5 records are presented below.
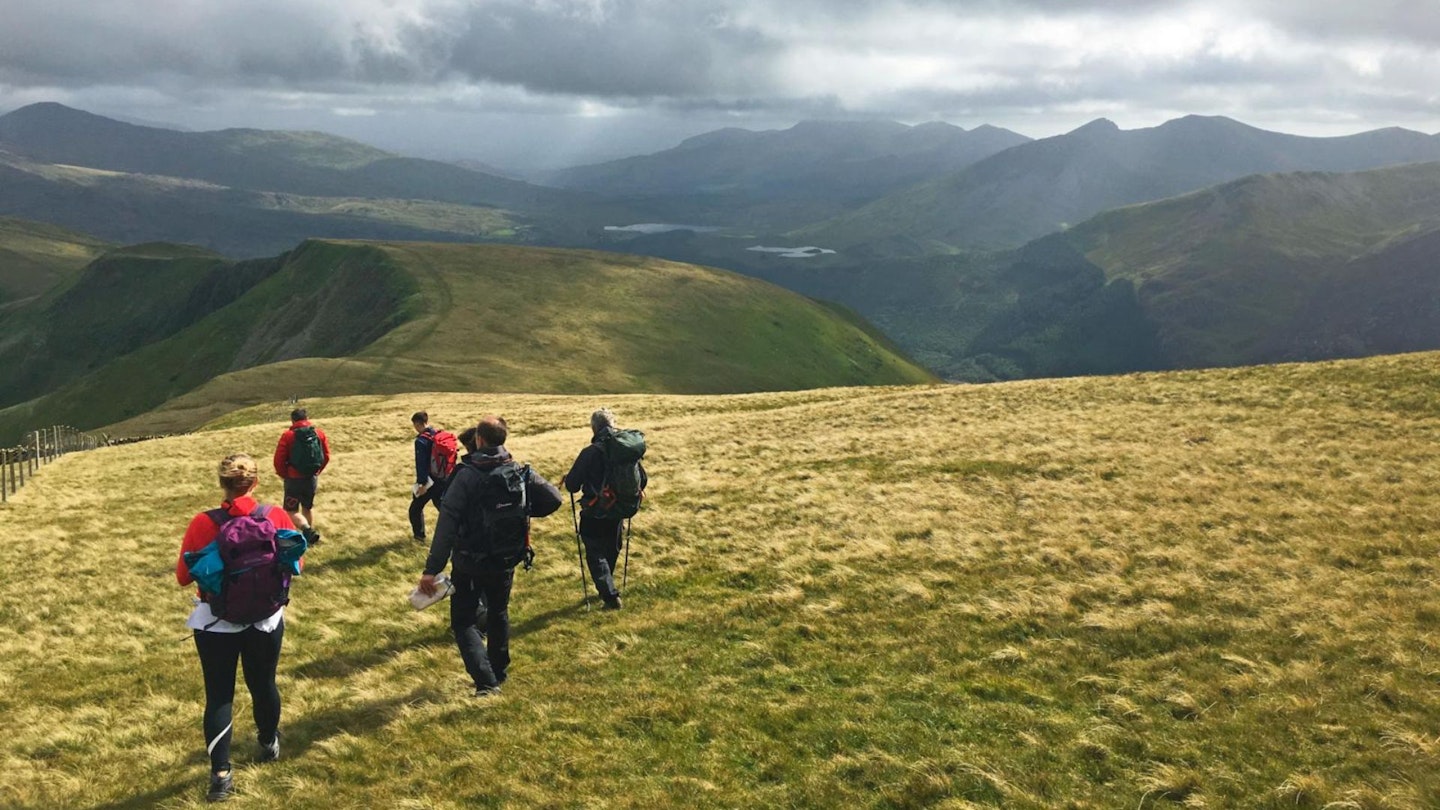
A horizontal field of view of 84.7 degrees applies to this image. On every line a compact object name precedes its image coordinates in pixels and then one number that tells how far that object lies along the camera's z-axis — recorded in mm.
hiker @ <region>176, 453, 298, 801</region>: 8336
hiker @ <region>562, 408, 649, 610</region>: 12633
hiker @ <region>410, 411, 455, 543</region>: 16438
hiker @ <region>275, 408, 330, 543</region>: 17500
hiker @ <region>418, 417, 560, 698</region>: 10039
